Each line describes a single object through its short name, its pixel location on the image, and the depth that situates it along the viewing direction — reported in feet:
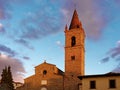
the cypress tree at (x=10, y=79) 85.22
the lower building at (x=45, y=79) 79.84
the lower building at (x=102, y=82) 54.01
